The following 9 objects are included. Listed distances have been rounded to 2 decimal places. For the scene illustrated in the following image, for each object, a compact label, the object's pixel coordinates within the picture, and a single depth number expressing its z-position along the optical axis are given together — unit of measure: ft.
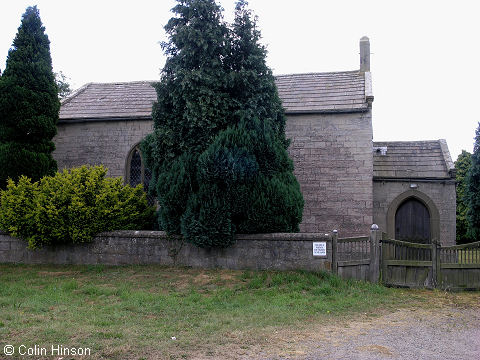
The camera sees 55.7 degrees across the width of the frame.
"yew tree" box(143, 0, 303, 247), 36.47
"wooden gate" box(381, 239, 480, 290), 34.06
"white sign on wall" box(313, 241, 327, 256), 34.65
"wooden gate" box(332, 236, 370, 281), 34.50
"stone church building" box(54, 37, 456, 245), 50.21
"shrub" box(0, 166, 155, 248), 40.16
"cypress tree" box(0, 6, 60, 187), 47.19
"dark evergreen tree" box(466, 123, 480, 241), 41.52
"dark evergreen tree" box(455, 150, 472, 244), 74.68
